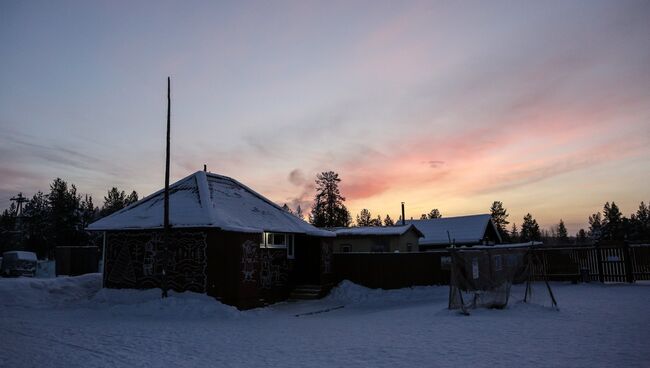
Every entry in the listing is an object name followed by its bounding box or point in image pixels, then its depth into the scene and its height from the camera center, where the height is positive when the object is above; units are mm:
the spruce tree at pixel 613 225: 75750 +4097
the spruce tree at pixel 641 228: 71119 +3523
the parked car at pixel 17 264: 34375 -143
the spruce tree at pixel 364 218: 122375 +9560
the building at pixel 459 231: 46291 +2254
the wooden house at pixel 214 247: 19250 +527
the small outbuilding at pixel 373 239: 36406 +1226
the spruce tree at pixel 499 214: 87938 +7127
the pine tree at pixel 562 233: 164950 +6558
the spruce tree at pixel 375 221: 125512 +9021
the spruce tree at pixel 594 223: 130062 +7836
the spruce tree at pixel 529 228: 96588 +4911
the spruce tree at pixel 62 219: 63062 +5580
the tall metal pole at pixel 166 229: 18875 +1196
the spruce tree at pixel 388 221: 141250 +10018
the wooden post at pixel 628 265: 24594 -725
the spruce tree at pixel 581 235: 158475 +5532
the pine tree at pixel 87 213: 67962 +7571
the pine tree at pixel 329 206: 73500 +7625
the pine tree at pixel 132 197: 83188 +10965
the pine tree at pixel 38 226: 66488 +5226
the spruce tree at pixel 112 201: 77212 +9537
